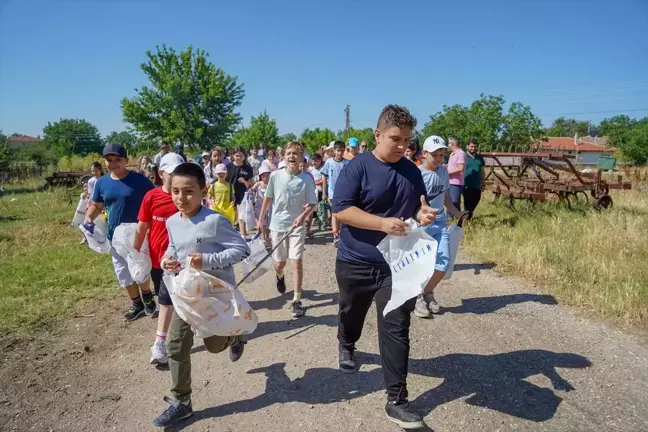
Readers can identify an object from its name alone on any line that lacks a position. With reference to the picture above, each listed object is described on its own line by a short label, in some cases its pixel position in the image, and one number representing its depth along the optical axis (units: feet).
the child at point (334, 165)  27.37
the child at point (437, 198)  15.11
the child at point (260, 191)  25.96
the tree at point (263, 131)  157.69
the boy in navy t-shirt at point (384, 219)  9.15
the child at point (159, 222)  12.05
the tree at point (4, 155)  89.17
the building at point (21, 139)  337.31
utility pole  159.84
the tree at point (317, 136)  155.63
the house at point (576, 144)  259.39
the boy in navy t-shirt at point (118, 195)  14.38
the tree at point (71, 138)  228.63
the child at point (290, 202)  16.11
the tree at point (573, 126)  371.97
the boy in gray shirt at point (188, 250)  9.29
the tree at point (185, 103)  113.80
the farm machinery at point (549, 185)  32.94
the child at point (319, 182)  31.14
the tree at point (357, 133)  158.61
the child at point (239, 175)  28.91
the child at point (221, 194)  22.89
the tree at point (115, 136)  284.53
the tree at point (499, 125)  124.47
